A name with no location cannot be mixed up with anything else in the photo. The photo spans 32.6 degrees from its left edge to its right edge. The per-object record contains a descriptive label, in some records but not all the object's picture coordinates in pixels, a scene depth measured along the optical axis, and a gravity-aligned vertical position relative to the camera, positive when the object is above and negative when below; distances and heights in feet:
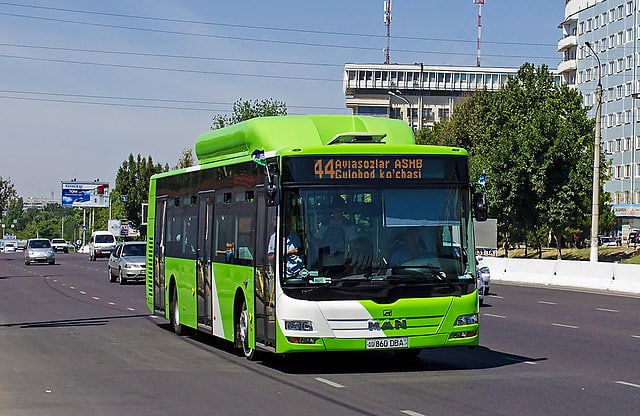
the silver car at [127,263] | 132.46 -2.74
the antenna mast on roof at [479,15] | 379.18 +82.60
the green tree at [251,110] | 236.02 +28.48
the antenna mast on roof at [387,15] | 404.57 +85.48
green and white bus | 42.80 +0.01
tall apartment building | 331.98 +52.69
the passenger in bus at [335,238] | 43.11 +0.17
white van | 257.96 -0.89
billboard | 391.65 +16.58
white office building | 550.77 +78.96
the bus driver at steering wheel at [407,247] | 43.62 -0.17
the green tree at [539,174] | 190.08 +12.41
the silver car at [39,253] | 218.18 -2.65
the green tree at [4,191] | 537.03 +26.17
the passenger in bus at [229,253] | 50.62 -0.54
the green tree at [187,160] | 298.56 +22.64
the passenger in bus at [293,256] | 43.09 -0.56
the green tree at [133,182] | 390.62 +21.48
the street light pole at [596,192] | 144.97 +6.99
